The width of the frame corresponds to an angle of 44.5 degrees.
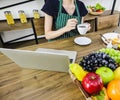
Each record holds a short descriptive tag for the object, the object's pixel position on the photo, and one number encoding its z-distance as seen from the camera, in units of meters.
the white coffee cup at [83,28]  0.99
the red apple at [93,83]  0.58
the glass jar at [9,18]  1.96
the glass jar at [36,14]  2.20
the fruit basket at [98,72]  0.59
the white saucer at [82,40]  1.08
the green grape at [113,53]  0.79
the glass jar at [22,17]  2.07
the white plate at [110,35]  1.15
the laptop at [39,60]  0.69
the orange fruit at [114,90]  0.57
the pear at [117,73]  0.65
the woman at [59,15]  1.26
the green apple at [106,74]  0.63
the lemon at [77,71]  0.65
